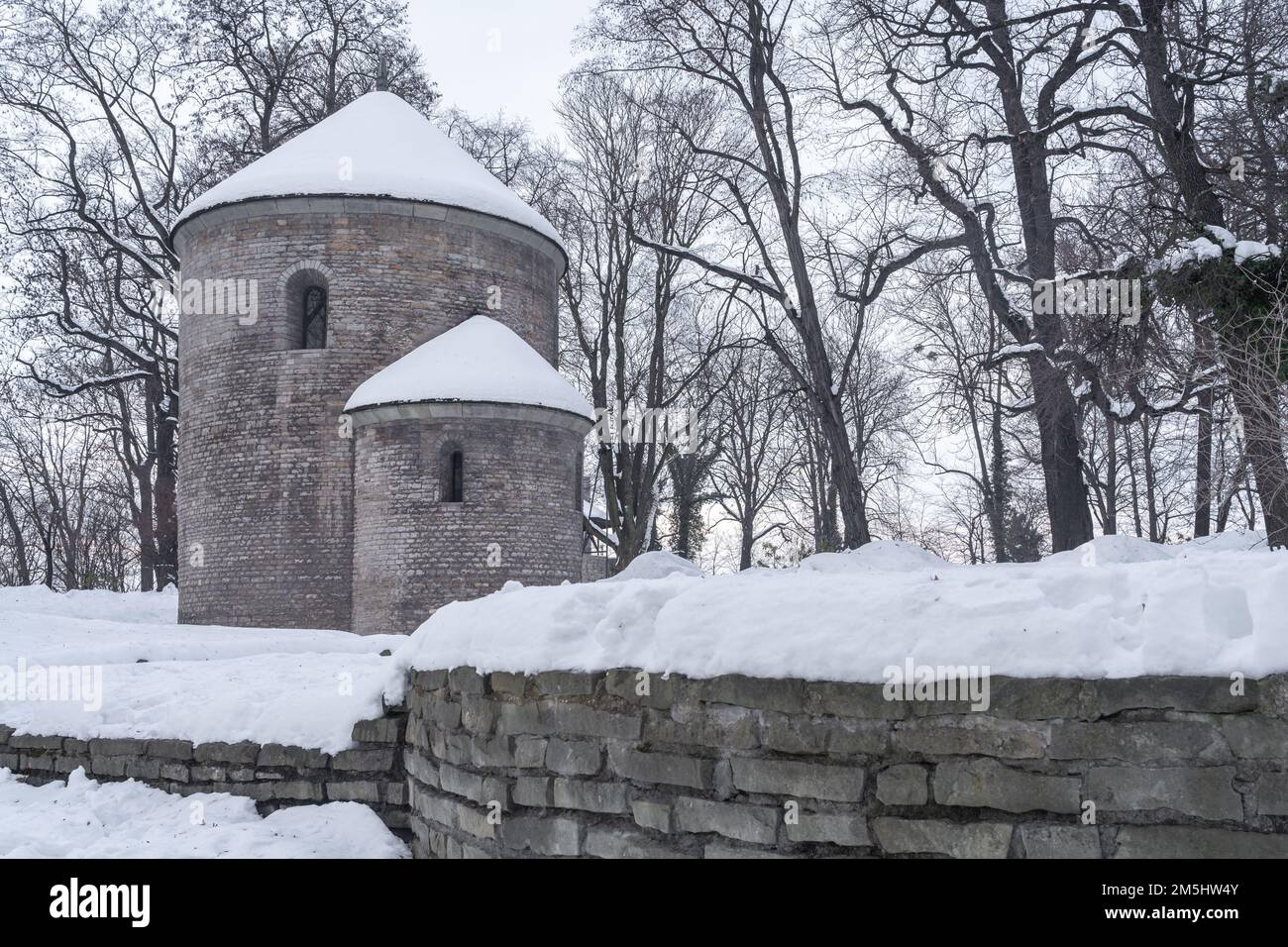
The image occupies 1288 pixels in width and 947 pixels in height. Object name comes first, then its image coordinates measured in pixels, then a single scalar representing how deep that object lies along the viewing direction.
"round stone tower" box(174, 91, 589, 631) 17.89
